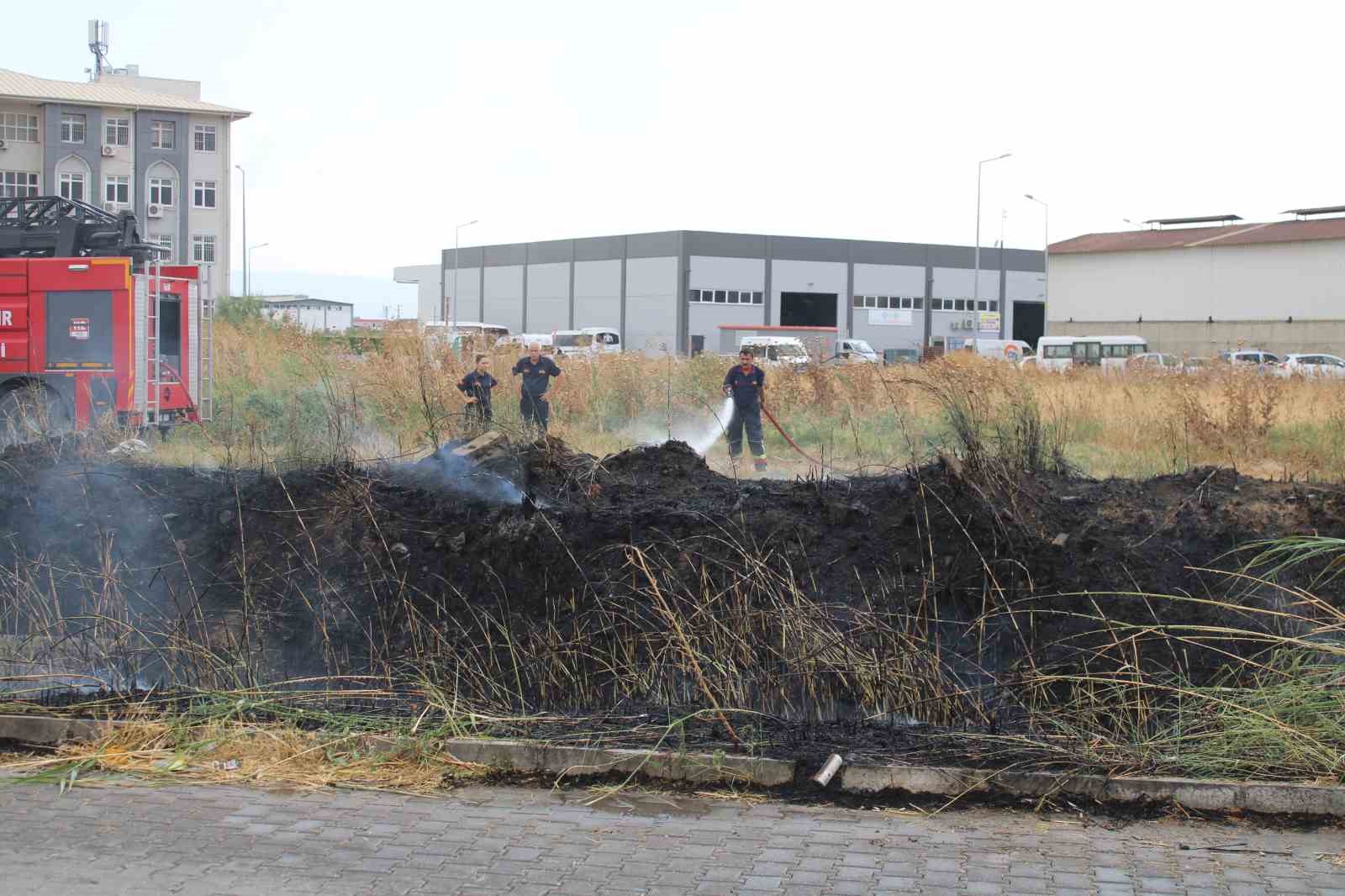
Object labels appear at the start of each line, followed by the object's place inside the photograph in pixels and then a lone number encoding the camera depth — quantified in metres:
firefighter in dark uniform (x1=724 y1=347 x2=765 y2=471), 15.58
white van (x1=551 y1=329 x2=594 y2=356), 46.47
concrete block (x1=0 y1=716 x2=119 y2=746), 5.67
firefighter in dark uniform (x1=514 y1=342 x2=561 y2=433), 16.00
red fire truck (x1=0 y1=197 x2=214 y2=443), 16.84
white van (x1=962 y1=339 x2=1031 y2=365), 46.79
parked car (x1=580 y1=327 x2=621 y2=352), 51.34
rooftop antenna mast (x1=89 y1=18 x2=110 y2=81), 65.56
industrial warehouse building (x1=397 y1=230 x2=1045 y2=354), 65.62
